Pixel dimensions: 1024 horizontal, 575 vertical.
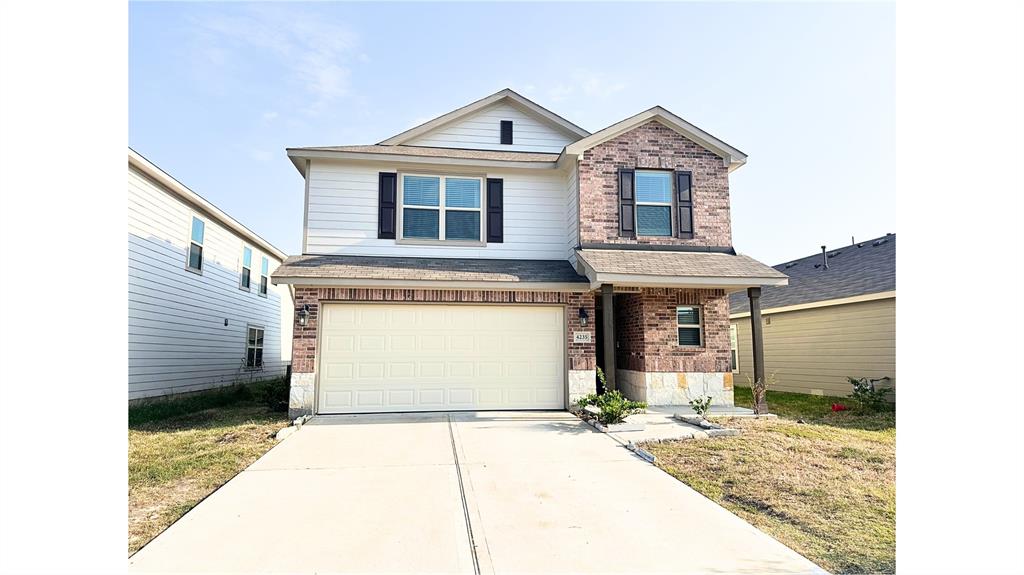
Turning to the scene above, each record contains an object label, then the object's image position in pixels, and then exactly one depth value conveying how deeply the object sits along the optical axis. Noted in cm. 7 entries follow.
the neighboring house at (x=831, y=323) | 1208
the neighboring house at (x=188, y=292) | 1059
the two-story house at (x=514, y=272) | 995
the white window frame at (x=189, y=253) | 1259
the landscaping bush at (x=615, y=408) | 848
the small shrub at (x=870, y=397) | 1081
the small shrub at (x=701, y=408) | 878
